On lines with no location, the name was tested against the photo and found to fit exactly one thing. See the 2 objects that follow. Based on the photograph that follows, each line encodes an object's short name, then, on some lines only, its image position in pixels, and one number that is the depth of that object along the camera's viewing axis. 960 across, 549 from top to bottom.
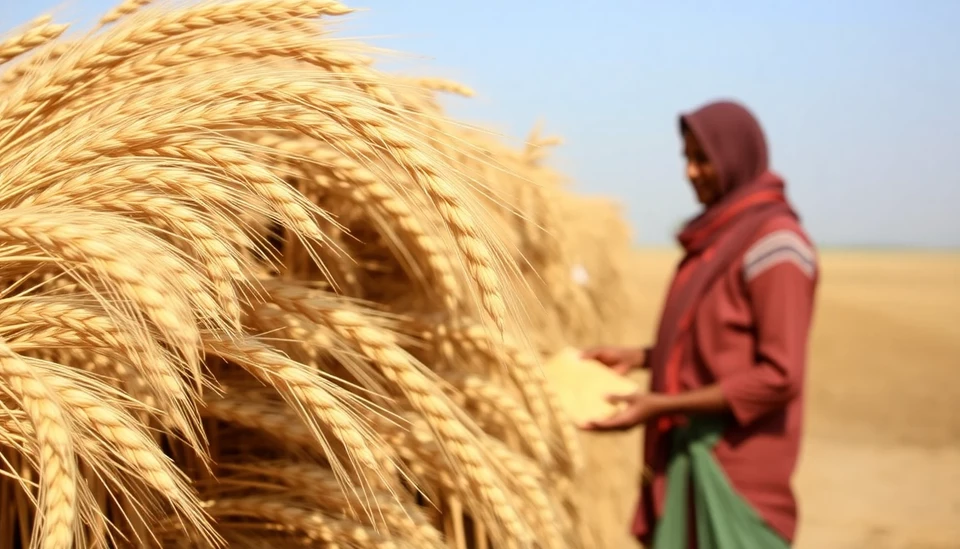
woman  2.00
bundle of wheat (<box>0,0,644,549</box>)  0.83
